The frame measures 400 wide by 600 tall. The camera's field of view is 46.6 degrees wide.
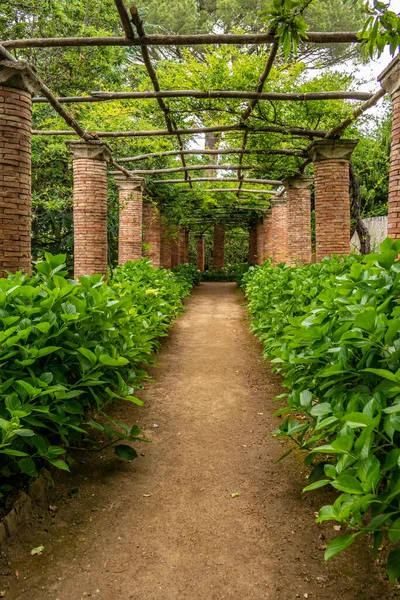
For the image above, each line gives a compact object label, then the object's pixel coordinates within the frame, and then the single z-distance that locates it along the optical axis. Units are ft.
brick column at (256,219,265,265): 73.56
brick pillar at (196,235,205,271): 112.68
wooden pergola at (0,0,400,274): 18.04
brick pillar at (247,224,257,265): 87.04
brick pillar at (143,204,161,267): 51.78
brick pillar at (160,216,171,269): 58.29
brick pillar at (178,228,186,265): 82.84
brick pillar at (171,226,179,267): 73.15
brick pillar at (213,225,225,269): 103.55
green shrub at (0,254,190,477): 8.06
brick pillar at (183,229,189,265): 86.90
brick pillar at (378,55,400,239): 17.94
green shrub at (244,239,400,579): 5.31
